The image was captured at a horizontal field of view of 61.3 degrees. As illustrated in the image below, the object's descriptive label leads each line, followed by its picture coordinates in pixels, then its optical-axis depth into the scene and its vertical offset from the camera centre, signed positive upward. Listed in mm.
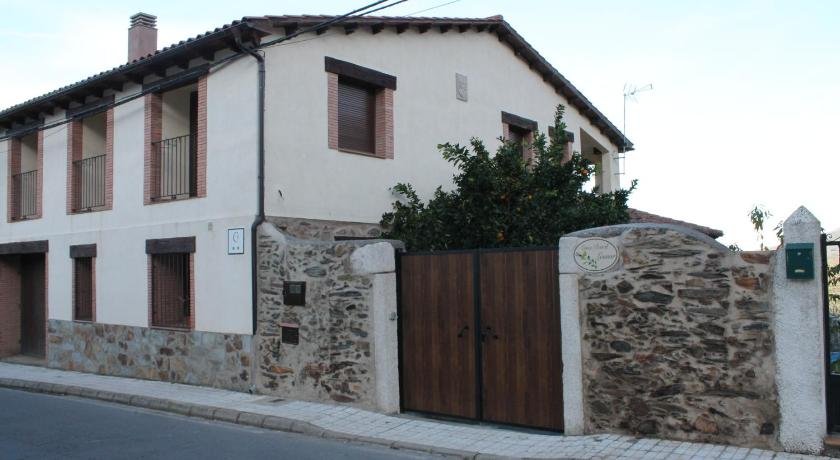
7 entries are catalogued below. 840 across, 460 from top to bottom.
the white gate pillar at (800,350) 6438 -930
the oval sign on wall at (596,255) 7531 -36
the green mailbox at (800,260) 6449 -108
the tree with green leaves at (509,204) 11406 +815
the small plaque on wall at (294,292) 10039 -519
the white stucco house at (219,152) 11242 +1949
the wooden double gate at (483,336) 7977 -992
